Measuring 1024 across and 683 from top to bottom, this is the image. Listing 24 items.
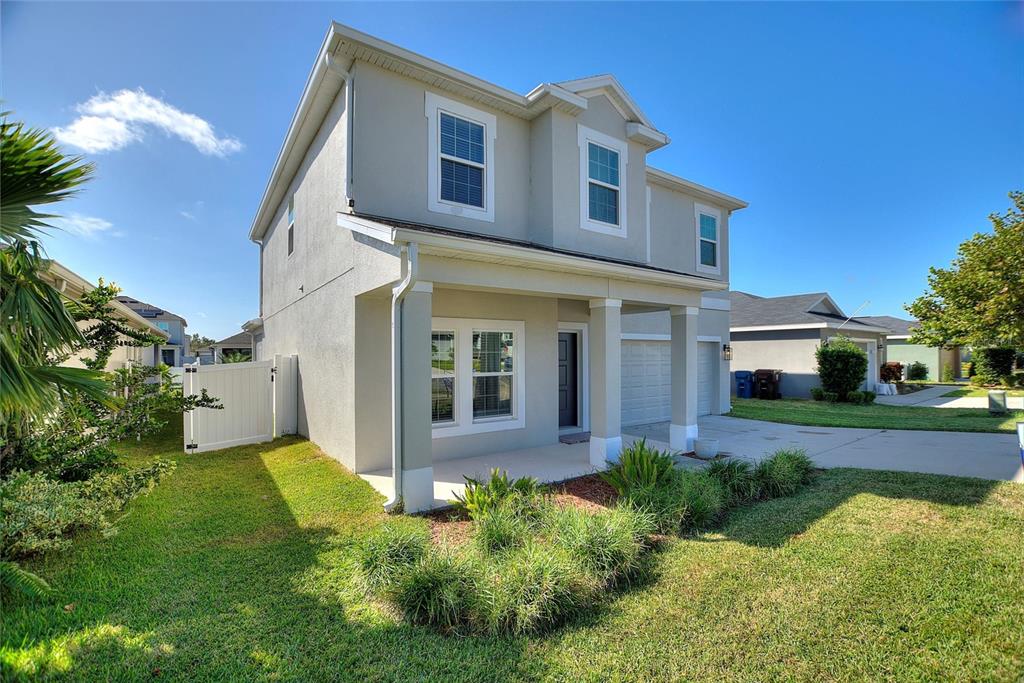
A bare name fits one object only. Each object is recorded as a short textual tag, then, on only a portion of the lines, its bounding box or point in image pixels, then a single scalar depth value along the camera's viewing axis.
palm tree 3.10
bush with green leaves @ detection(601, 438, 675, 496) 5.68
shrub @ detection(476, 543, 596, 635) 3.20
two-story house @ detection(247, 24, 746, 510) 5.88
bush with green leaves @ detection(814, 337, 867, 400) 16.56
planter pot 8.11
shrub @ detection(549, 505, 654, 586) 3.86
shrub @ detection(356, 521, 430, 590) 3.66
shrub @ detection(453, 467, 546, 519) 4.94
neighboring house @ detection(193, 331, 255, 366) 30.28
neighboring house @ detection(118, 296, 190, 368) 29.31
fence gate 8.83
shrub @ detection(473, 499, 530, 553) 4.32
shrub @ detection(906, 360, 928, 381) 26.41
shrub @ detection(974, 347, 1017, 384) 22.17
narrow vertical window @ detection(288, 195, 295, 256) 11.00
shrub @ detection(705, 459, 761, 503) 5.96
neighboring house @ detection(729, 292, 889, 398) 18.16
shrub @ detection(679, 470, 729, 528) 5.08
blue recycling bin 18.56
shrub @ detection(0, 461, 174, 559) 3.88
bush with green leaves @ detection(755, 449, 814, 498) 6.21
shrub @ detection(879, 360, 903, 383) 21.89
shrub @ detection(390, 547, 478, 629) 3.30
